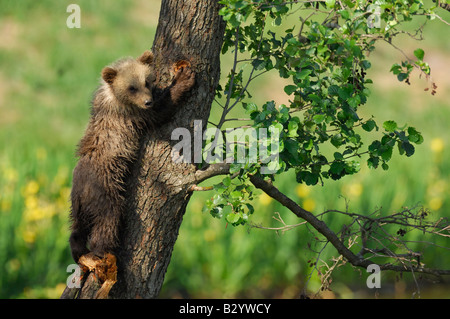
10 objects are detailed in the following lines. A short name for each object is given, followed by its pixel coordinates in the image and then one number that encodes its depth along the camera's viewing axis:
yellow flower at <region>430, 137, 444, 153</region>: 13.28
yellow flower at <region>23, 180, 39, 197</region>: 10.90
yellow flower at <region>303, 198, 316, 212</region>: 11.59
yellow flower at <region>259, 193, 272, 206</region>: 11.73
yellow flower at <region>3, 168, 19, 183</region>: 11.20
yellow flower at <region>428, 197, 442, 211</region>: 12.25
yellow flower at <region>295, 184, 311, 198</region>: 11.84
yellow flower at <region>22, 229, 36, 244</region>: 10.49
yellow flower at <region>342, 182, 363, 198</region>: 12.05
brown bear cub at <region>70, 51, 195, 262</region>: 6.34
